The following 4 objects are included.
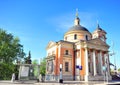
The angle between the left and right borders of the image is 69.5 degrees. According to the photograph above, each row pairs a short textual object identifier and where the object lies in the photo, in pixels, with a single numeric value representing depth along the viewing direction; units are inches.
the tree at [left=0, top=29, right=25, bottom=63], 1007.5
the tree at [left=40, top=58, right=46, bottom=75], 1673.6
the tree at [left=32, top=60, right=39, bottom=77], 707.4
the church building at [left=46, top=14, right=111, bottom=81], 901.8
